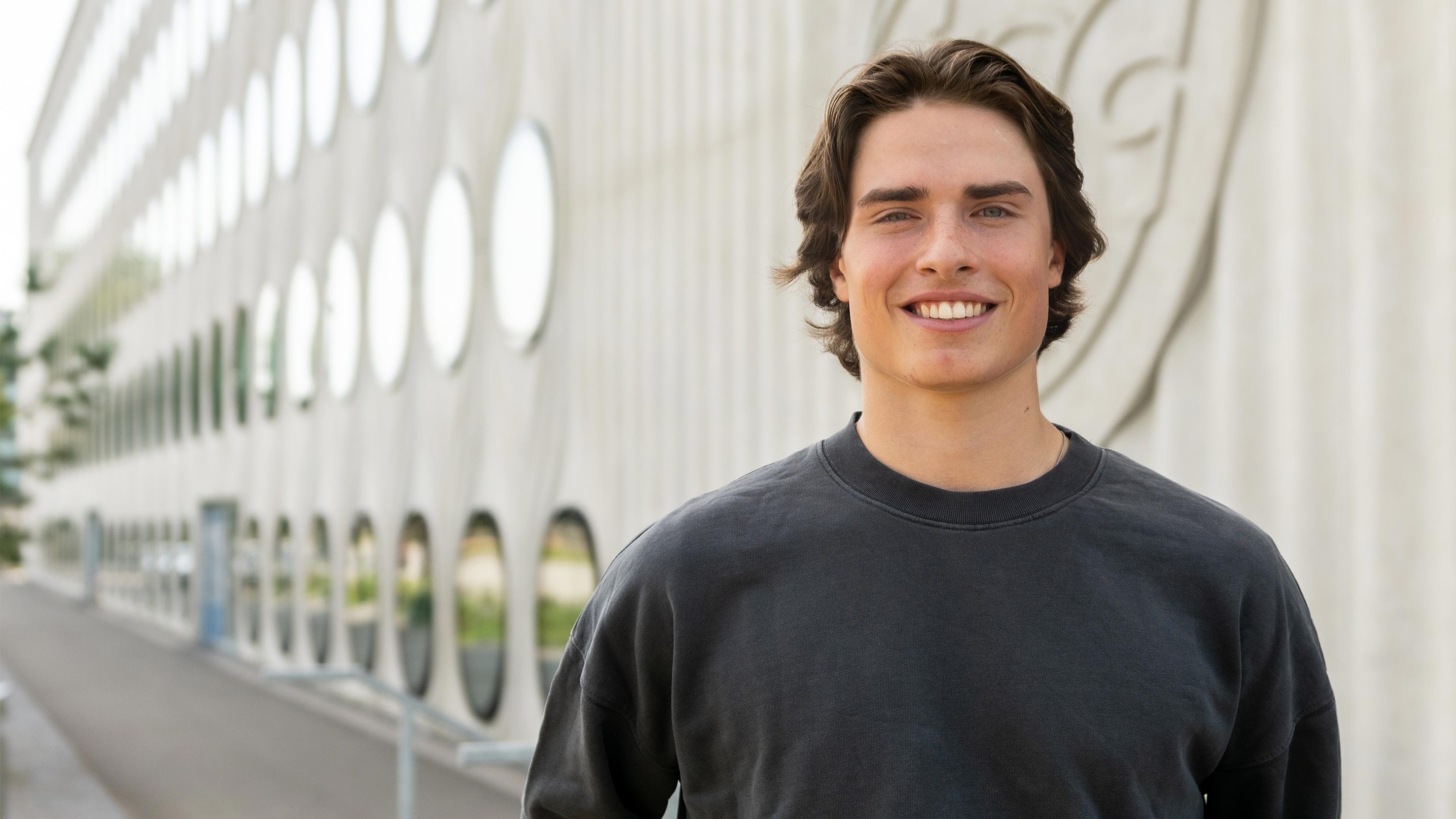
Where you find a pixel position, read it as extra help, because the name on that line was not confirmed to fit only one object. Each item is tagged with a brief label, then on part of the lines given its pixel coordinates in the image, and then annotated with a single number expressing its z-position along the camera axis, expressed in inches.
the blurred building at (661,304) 151.6
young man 57.8
